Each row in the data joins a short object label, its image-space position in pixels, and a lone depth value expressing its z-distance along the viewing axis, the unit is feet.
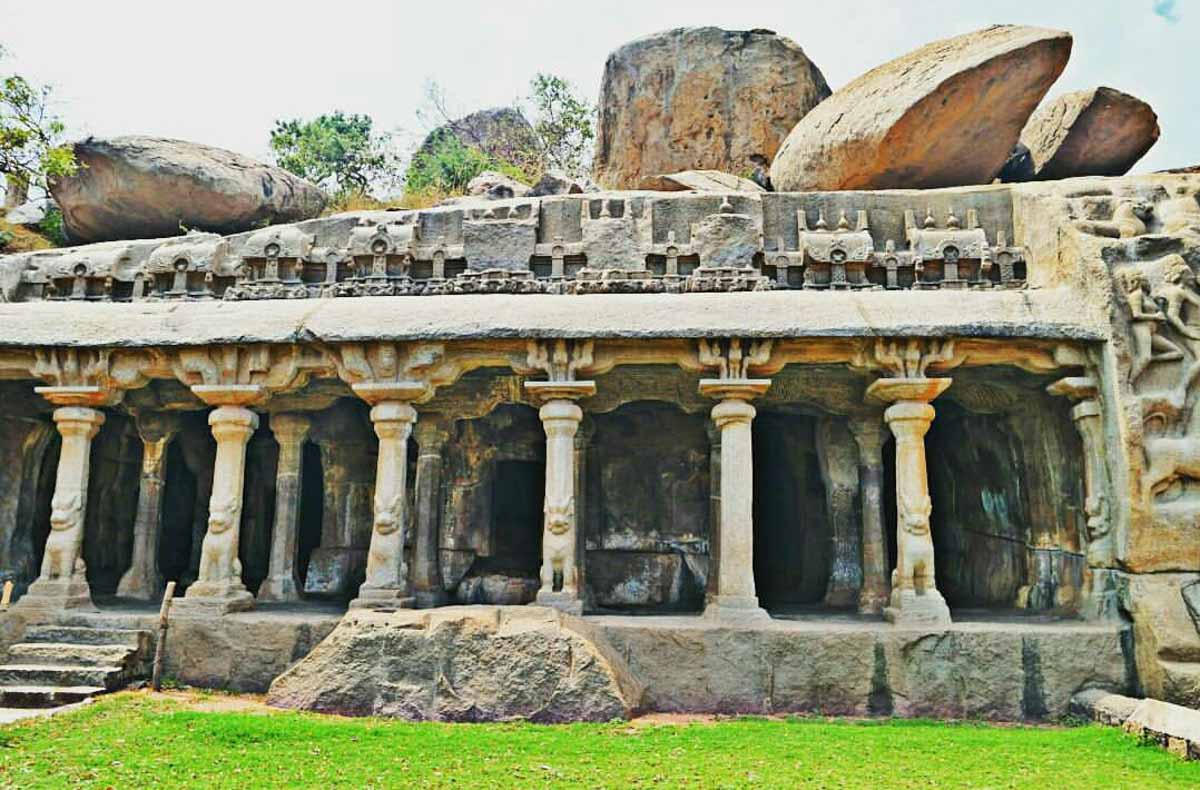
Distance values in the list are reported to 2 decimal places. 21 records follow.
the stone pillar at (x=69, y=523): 32.27
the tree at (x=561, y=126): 105.19
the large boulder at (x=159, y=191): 44.57
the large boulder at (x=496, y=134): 110.01
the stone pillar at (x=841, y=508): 37.50
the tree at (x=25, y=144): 33.42
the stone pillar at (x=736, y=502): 29.63
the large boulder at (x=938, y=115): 39.22
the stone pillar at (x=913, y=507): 29.09
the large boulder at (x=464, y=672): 25.45
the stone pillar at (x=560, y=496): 30.42
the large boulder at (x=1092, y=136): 42.16
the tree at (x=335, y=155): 107.96
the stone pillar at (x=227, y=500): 32.14
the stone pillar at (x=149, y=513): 38.70
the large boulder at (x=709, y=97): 56.85
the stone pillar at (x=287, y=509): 37.60
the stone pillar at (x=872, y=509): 34.58
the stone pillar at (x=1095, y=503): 28.89
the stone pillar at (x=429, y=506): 37.29
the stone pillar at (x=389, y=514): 31.40
